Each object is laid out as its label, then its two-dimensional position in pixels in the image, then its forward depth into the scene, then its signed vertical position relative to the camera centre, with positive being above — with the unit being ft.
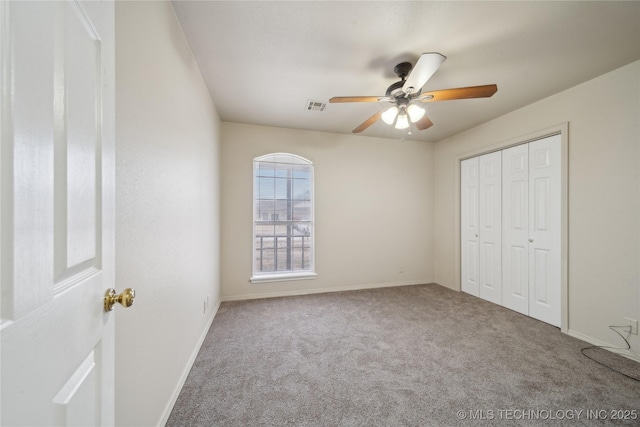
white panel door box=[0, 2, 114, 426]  1.17 +0.00
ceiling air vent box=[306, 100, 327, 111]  9.21 +4.23
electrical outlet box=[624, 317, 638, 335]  6.80 -3.11
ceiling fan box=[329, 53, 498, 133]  5.63 +3.16
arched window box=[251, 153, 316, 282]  12.00 -0.21
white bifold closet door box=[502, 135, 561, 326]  8.87 -0.61
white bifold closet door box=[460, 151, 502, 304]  10.92 -0.60
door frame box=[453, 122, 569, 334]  8.37 -0.07
